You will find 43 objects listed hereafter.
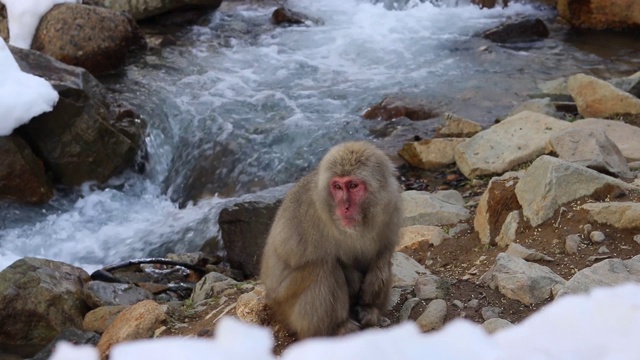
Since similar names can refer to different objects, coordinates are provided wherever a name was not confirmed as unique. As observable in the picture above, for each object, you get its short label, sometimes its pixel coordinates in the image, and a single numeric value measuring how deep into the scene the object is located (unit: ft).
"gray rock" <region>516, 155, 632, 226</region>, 13.93
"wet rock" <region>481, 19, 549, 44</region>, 33.53
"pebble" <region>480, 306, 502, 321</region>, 10.98
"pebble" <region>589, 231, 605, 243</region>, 12.75
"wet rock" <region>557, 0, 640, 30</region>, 33.58
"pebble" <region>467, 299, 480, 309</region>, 11.37
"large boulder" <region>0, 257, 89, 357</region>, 15.87
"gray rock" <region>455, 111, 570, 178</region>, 19.52
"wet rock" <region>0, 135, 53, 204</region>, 21.95
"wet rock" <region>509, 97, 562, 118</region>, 23.66
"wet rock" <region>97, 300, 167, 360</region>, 12.87
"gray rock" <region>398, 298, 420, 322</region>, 11.44
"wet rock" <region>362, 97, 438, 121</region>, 26.25
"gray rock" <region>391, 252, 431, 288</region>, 12.85
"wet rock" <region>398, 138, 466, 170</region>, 22.24
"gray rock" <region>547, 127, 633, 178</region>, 15.84
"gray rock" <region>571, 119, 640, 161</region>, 18.42
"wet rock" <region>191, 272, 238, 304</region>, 15.29
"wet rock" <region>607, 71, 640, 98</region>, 23.97
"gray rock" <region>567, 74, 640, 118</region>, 21.86
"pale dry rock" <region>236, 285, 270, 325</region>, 11.73
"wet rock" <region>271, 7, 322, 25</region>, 36.91
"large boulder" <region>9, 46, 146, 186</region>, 23.34
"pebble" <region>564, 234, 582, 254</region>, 12.79
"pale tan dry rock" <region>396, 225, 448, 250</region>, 15.67
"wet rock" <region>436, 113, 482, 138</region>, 23.82
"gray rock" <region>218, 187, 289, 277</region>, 19.21
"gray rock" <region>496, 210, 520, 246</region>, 14.26
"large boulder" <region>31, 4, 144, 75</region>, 29.68
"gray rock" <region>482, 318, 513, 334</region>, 10.23
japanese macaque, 9.94
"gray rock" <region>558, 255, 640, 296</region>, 10.63
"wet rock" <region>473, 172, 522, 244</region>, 14.99
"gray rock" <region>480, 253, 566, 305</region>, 11.24
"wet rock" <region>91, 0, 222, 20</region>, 34.76
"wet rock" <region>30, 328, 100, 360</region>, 14.56
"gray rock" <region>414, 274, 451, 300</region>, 11.69
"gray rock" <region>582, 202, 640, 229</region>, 12.69
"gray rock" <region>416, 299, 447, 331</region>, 11.00
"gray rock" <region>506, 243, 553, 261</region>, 12.66
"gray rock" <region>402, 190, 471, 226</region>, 16.88
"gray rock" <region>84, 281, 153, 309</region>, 16.60
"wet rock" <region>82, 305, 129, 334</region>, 15.20
